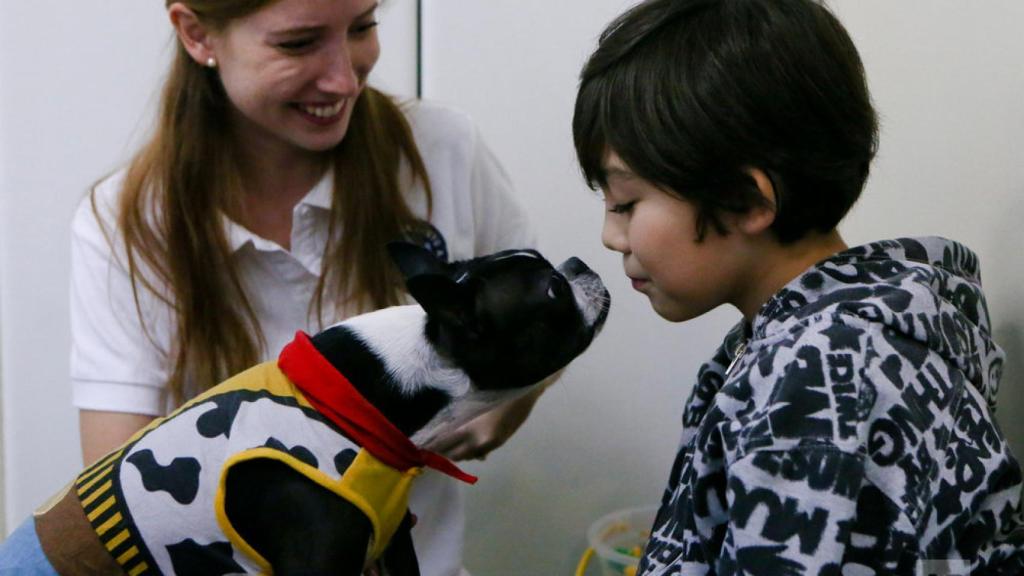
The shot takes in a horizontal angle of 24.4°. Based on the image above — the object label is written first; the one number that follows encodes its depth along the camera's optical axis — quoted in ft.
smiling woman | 5.91
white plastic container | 6.41
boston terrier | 5.24
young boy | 4.70
